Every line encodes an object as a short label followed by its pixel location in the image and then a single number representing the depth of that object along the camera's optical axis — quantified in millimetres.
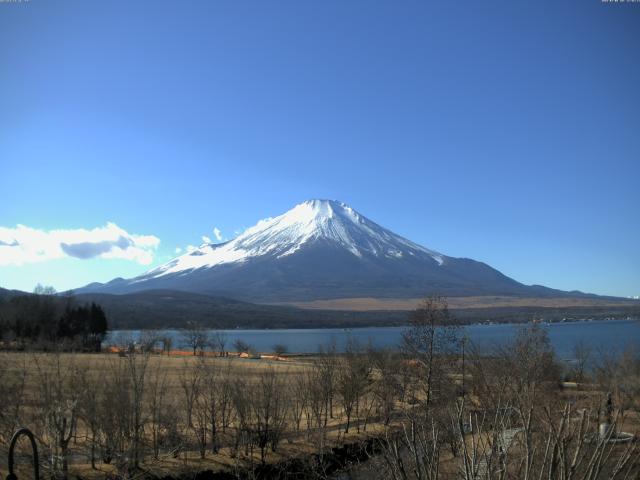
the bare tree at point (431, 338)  25375
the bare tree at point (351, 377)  26941
